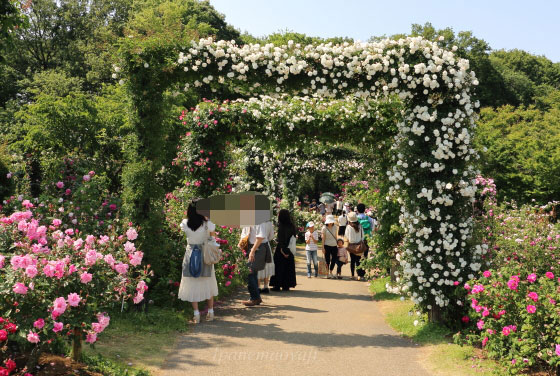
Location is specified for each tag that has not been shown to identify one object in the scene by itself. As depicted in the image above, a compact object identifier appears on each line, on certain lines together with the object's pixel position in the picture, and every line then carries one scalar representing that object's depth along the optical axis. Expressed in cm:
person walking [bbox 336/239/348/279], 1247
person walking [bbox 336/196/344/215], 2498
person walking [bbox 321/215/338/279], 1220
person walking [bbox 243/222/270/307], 857
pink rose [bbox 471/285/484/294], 555
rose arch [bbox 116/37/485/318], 673
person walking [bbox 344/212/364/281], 1185
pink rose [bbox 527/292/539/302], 488
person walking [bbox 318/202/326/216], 2420
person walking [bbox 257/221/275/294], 993
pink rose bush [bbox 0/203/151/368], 372
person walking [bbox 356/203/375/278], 1252
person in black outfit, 1043
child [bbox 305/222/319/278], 1212
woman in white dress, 727
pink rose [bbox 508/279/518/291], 514
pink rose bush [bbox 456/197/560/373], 481
